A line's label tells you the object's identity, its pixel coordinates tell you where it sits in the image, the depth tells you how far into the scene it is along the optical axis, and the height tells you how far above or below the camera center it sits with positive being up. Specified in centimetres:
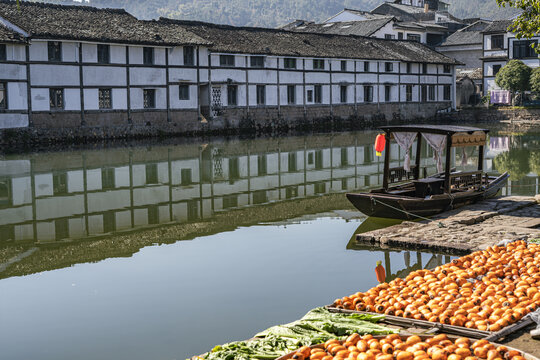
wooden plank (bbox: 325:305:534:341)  664 -201
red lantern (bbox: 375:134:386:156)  1658 -38
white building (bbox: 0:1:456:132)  3456 +349
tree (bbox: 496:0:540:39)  1580 +250
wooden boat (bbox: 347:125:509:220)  1448 -143
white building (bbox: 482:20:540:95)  5825 +642
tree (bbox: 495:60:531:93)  5297 +374
